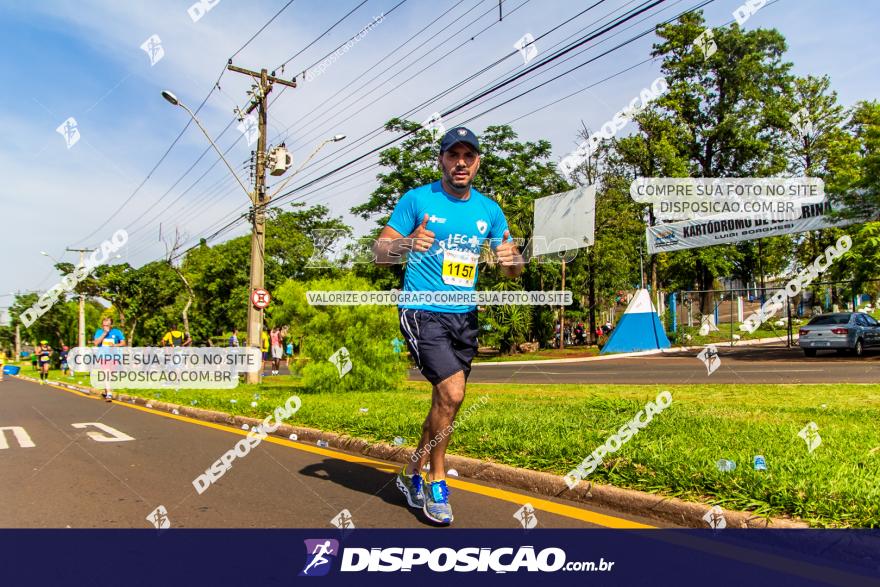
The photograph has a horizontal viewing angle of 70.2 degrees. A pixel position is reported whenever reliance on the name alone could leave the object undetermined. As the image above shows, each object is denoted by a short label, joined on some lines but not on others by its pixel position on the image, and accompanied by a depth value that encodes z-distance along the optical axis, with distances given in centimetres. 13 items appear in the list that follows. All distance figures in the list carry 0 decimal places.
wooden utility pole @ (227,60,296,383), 1647
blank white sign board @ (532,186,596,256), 2545
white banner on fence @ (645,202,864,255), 1986
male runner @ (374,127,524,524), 374
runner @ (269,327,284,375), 2289
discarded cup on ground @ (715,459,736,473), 388
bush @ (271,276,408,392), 1149
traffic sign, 1606
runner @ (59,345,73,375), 3455
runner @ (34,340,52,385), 2681
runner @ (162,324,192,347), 1788
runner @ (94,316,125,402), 1370
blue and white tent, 2552
